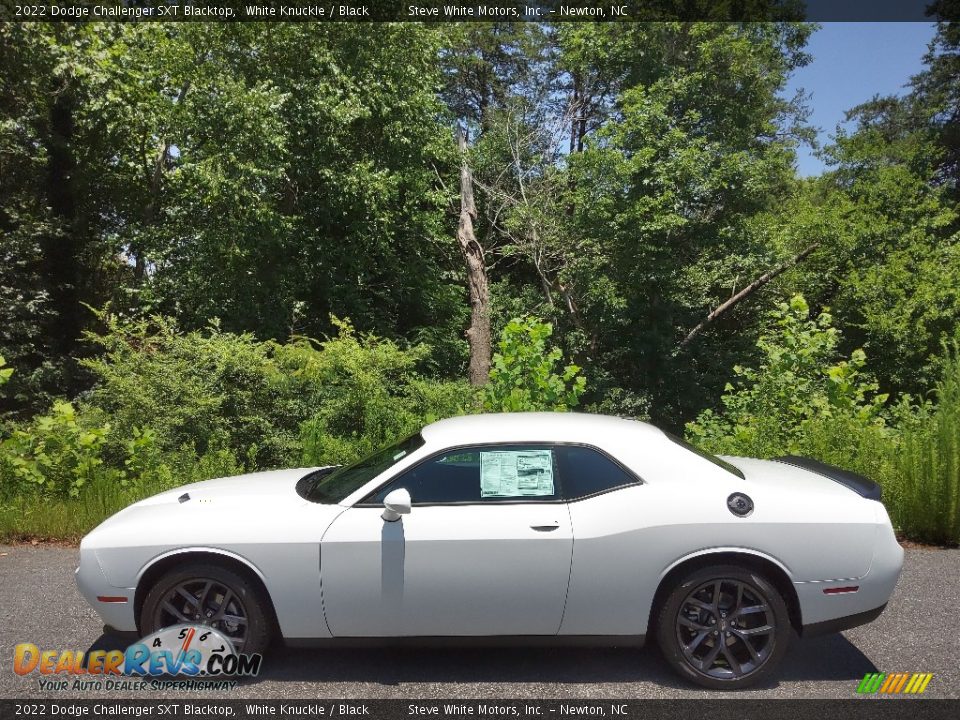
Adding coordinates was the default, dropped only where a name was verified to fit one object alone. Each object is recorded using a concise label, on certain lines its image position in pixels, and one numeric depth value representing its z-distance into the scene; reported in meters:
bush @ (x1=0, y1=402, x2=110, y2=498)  7.97
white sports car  4.07
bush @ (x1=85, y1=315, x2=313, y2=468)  9.17
